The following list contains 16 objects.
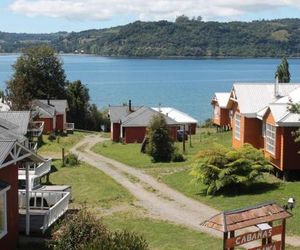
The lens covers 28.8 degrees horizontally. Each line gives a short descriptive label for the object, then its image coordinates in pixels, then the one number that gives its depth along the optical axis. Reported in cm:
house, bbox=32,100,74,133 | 6103
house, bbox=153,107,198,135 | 5924
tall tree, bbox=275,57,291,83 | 6992
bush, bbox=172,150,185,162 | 4125
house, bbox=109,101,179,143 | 5550
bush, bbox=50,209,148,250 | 1627
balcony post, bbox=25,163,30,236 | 2071
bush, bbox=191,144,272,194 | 2772
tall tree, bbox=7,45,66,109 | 8438
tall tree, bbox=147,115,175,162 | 4172
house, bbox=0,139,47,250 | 1833
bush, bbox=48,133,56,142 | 5667
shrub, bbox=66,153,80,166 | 4112
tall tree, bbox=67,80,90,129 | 8325
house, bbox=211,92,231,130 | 5856
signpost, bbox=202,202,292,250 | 1302
